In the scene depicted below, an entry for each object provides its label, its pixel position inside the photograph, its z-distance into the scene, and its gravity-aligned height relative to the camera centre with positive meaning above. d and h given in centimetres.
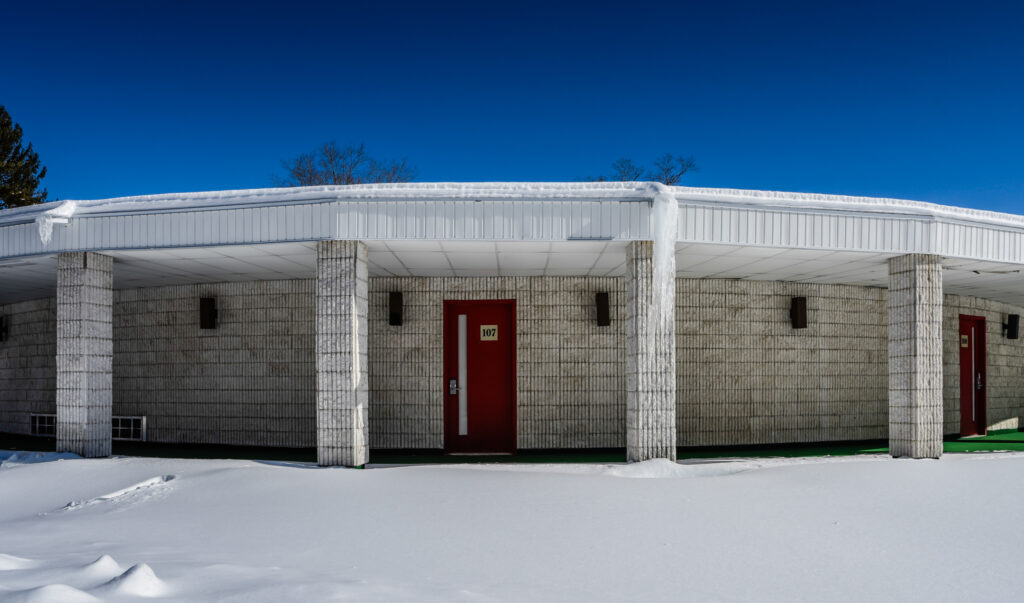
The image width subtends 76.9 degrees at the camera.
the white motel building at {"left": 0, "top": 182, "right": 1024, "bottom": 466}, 663 +8
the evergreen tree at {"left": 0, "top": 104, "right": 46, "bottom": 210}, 2472 +614
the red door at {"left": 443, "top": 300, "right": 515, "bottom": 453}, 915 -72
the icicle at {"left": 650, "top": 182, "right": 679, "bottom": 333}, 657 +79
